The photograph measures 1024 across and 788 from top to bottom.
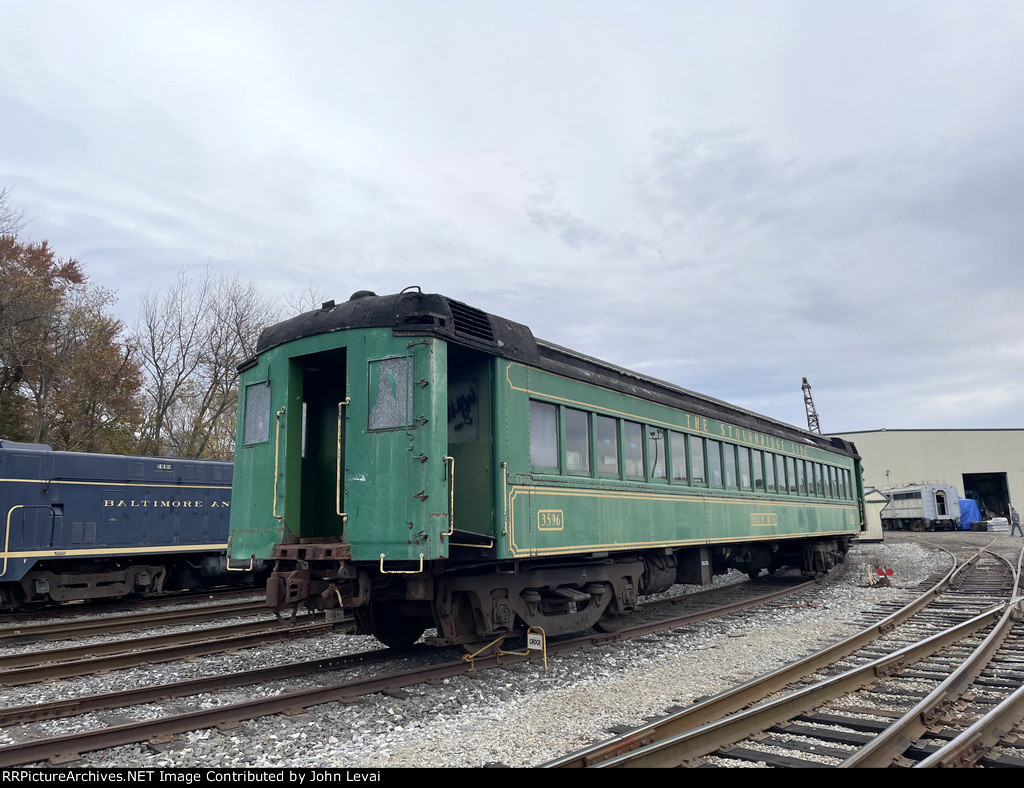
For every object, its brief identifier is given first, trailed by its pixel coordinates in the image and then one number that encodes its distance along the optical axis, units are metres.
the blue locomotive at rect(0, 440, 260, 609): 12.71
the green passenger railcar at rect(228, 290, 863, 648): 6.56
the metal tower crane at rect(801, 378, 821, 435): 82.71
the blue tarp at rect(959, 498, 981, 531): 49.25
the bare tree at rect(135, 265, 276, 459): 28.95
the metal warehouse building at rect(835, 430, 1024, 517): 55.84
